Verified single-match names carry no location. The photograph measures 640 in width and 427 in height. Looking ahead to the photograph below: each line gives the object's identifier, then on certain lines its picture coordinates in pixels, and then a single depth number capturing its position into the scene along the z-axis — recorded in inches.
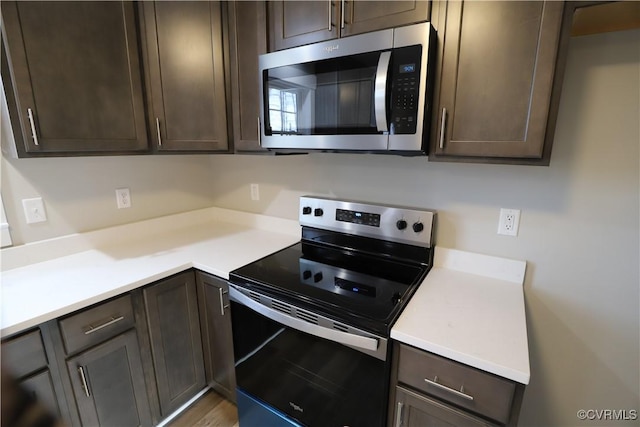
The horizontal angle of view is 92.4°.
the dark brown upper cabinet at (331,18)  42.2
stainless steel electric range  41.8
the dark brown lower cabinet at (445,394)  33.9
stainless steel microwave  41.4
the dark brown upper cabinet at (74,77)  42.9
